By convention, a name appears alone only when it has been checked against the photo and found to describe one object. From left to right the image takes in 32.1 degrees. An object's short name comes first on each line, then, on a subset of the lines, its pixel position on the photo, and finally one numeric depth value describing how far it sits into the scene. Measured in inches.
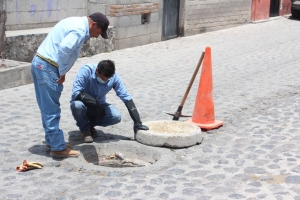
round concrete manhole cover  217.9
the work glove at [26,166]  190.1
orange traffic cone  249.9
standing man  189.8
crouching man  214.4
